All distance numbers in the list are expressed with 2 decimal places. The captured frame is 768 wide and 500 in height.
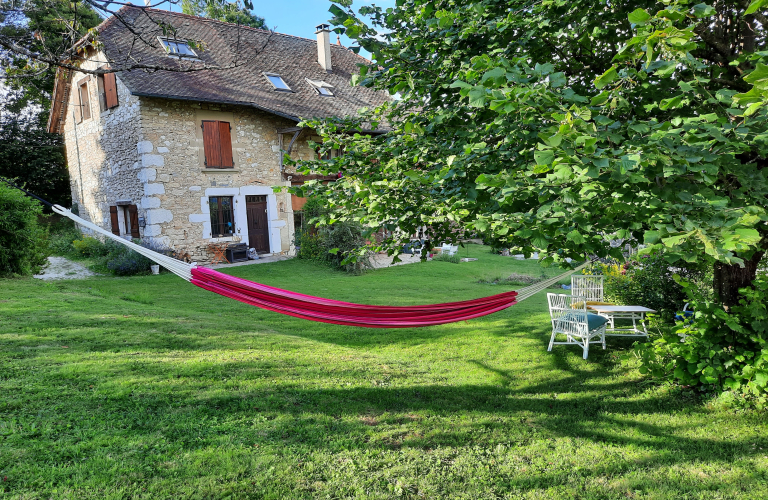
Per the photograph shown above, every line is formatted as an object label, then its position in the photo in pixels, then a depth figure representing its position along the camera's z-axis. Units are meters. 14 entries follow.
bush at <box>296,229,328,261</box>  13.54
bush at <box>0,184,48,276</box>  8.02
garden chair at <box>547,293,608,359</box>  5.47
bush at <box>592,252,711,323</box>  6.70
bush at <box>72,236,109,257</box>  12.86
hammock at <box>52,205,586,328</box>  4.03
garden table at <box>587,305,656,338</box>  5.81
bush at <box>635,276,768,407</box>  3.64
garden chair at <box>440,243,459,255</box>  15.42
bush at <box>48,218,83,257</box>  13.98
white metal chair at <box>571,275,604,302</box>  7.32
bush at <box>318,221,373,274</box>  12.56
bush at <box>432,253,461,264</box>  14.64
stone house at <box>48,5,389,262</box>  12.12
